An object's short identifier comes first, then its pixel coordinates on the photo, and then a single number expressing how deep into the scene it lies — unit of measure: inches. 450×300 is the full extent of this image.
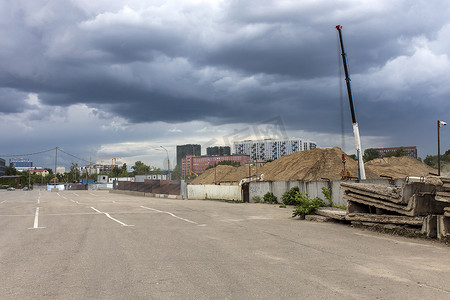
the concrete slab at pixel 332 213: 623.3
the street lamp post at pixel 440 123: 708.7
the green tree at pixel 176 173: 3966.5
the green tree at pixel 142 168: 7601.4
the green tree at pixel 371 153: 4869.6
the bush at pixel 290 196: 1092.9
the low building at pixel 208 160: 4959.2
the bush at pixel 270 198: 1207.1
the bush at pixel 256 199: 1281.3
